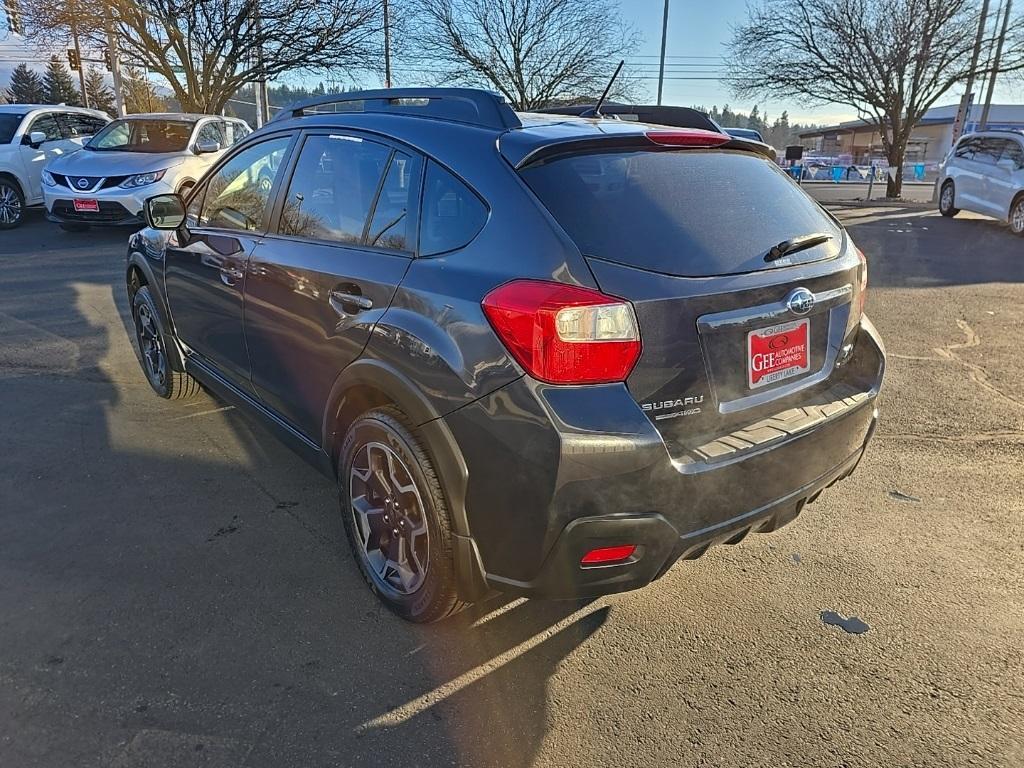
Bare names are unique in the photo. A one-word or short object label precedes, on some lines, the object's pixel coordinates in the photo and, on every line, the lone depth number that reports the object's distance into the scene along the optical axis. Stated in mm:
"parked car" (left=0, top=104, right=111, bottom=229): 11547
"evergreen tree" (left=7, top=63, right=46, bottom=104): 59688
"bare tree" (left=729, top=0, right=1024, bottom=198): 21703
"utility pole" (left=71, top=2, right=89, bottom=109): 18094
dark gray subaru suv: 2012
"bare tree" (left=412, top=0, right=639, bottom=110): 24859
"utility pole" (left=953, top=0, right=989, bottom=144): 21375
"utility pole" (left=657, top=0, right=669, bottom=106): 28922
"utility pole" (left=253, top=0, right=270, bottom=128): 20234
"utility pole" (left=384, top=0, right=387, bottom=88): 22833
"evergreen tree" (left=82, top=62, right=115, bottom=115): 57091
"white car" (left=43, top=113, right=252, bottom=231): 10141
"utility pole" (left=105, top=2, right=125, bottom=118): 18944
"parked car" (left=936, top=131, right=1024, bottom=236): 13062
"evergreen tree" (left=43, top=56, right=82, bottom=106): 60062
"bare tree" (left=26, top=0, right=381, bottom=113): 18688
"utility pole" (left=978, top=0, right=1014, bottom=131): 21930
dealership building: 60969
